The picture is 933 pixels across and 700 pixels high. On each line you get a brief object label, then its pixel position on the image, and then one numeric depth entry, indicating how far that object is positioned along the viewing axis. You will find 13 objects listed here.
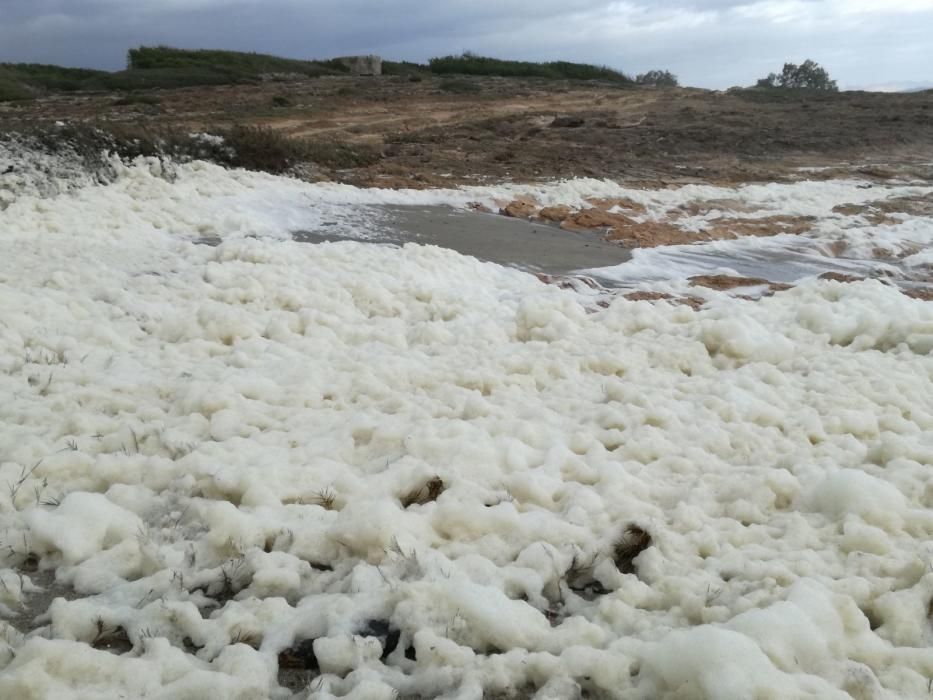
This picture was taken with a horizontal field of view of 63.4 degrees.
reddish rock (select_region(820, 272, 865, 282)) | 6.83
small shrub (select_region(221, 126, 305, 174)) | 9.86
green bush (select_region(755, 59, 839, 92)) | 34.75
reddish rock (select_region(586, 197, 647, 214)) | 9.94
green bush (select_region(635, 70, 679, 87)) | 36.44
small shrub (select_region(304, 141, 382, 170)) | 10.98
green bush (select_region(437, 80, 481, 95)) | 21.84
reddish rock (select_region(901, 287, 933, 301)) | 6.52
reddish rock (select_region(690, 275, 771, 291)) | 6.59
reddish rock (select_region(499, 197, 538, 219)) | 9.25
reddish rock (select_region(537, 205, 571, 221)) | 9.20
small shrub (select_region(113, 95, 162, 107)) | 17.42
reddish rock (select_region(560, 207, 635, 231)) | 8.88
